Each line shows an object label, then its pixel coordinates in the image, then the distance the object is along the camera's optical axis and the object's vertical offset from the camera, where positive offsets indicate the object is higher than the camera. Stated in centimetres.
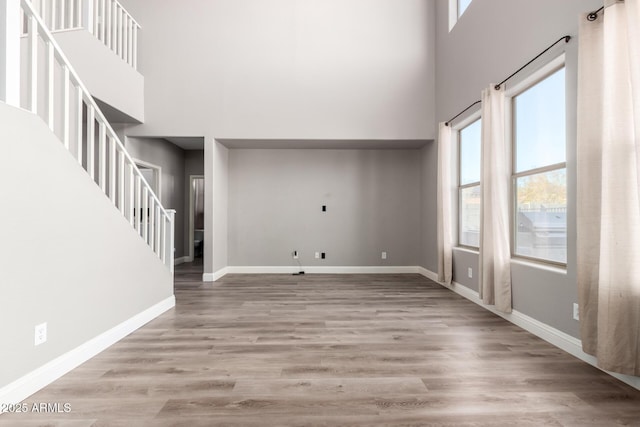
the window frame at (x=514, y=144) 312 +77
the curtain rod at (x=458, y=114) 426 +141
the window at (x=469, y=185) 462 +43
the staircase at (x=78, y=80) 219 +115
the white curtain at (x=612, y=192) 204 +15
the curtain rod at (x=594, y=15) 232 +137
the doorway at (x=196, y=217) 811 -4
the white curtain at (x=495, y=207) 348 +9
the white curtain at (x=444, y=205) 504 +16
